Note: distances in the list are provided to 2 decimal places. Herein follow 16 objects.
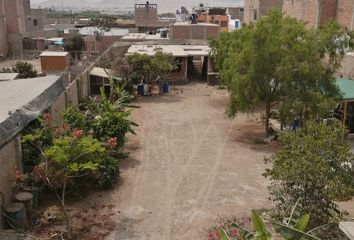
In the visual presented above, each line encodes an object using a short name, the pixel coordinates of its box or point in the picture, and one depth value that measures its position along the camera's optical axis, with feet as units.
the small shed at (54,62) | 99.40
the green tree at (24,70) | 104.11
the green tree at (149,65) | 93.71
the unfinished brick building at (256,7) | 155.91
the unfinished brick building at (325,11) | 83.41
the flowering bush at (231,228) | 35.70
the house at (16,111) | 36.35
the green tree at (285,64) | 61.00
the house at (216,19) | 234.52
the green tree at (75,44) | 177.99
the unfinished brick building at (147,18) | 257.55
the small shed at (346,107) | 62.08
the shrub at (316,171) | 33.50
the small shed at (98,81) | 91.04
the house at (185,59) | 111.04
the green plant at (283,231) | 24.48
